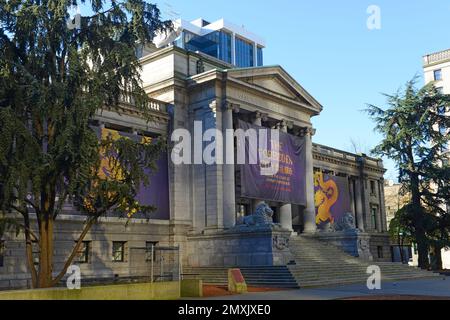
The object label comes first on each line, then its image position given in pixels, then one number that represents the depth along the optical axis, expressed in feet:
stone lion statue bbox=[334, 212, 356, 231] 129.80
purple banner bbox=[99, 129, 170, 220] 109.81
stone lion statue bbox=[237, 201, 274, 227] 101.91
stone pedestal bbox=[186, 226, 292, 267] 98.06
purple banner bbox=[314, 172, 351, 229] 152.66
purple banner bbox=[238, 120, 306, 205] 116.98
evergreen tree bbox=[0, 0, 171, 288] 58.85
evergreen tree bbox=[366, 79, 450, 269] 146.61
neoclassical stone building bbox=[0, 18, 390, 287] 98.58
